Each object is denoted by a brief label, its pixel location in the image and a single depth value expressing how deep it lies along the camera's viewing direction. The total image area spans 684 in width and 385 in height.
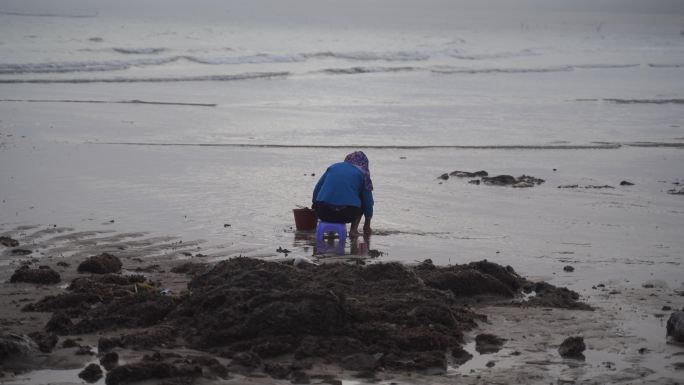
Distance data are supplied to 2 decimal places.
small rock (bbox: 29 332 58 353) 13.00
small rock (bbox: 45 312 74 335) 13.91
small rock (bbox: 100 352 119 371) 12.58
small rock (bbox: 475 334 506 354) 13.97
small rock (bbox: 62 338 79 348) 13.25
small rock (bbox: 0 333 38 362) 12.51
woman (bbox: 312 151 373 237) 21.56
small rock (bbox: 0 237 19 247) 19.61
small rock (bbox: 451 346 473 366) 13.46
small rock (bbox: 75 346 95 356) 13.02
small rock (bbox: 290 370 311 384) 12.28
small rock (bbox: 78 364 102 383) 12.16
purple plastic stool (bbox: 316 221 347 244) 21.37
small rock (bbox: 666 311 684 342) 14.37
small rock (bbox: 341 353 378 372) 12.84
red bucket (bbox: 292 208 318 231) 22.14
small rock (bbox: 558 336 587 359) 13.66
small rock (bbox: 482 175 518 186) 28.70
